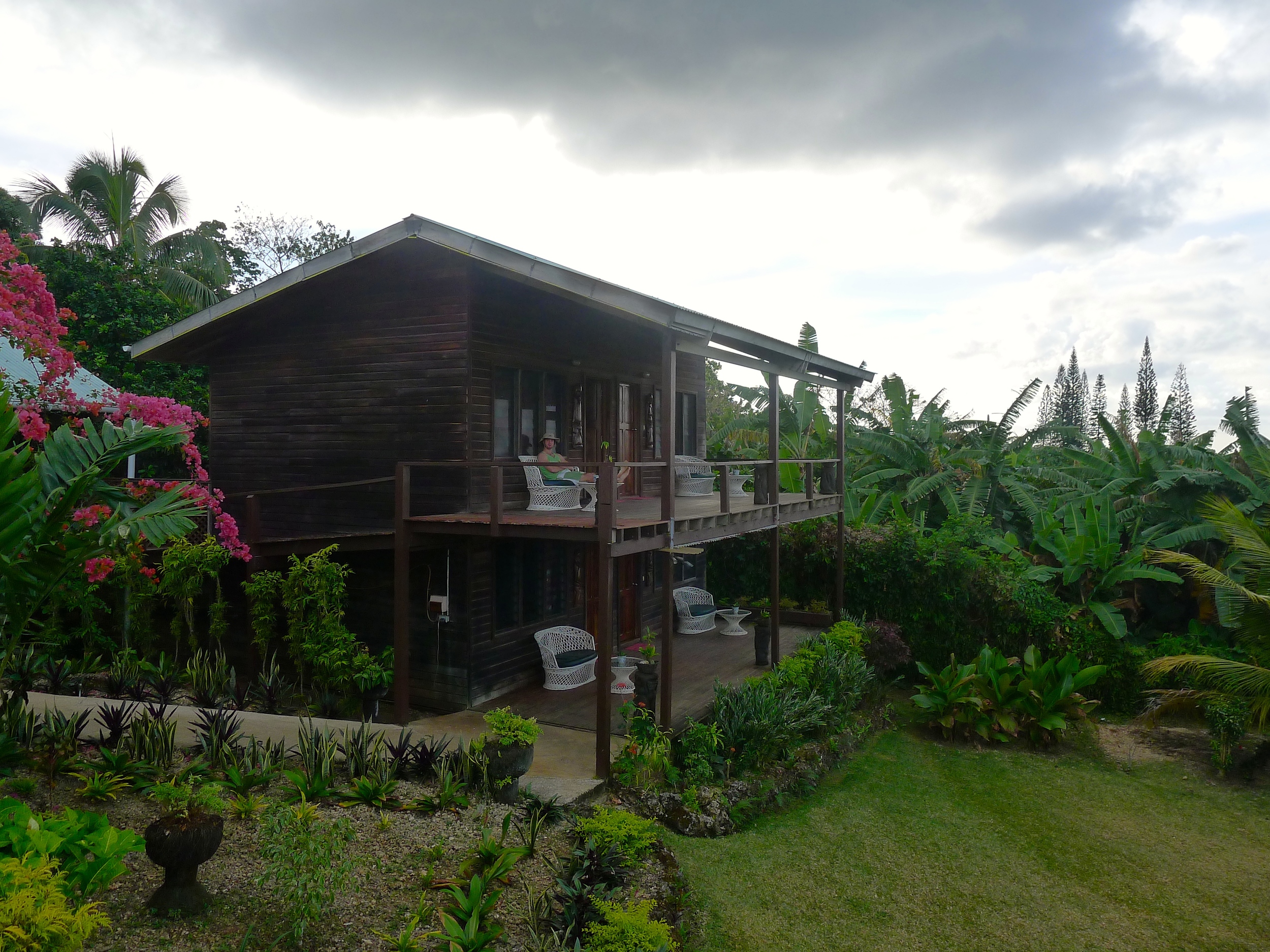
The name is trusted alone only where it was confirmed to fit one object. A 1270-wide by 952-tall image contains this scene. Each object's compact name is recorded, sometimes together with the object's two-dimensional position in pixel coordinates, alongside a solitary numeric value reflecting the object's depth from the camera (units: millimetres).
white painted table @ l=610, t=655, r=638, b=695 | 10891
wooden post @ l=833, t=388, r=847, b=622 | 15039
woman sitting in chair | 10922
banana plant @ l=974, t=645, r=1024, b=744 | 12148
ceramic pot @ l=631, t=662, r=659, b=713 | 9922
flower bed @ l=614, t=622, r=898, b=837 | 8461
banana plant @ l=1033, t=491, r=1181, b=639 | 14789
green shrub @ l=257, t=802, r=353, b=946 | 5027
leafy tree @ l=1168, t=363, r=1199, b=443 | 58281
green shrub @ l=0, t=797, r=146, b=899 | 4750
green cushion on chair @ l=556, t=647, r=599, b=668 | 11523
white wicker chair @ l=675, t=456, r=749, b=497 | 14266
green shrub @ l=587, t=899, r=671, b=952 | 5316
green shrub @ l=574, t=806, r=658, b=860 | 6570
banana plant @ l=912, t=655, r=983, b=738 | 12195
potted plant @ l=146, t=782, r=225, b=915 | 5043
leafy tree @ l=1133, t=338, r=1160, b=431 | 60531
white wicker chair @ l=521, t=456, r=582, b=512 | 10680
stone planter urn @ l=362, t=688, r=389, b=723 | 10305
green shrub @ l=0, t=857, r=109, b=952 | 3822
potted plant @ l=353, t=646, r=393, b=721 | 10156
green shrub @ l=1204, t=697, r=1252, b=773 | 11570
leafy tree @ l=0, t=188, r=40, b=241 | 22000
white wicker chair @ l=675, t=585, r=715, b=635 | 15359
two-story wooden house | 9789
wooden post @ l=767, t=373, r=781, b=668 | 11969
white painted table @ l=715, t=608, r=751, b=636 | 15492
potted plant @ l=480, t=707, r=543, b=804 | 7488
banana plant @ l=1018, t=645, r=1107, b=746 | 11922
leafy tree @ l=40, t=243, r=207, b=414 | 20234
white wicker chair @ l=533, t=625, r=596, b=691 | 11344
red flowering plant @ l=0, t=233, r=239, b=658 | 5191
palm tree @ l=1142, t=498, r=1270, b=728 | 11242
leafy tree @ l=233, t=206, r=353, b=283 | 33688
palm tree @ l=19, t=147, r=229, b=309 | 27234
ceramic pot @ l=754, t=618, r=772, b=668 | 13336
